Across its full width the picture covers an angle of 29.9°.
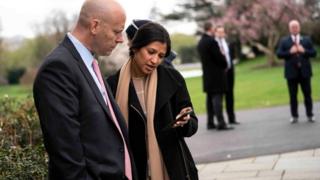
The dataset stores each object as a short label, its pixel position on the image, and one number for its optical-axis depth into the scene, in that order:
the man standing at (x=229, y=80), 11.34
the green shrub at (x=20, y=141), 4.65
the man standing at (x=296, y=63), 11.05
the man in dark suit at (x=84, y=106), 2.75
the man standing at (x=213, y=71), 10.98
